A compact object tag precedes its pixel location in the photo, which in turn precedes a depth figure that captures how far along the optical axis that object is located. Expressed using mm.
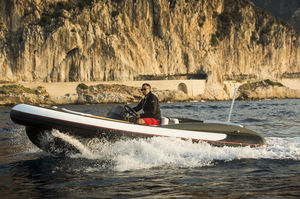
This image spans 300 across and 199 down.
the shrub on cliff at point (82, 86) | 60562
